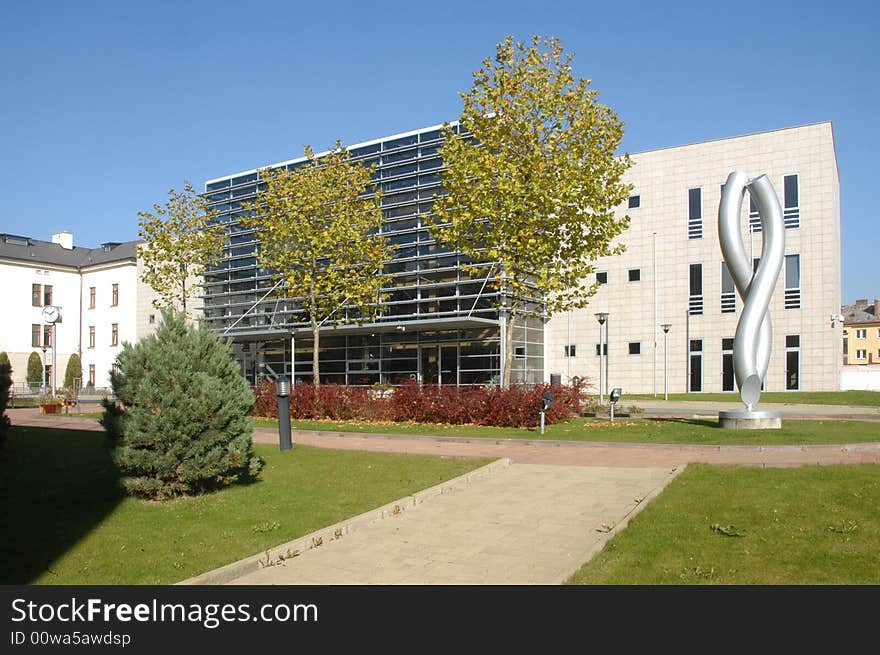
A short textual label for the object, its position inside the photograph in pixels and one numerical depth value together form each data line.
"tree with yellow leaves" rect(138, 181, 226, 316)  33.12
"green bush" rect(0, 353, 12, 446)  12.96
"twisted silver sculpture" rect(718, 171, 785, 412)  18.60
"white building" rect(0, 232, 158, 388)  58.34
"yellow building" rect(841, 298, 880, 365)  103.50
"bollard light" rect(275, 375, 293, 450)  14.70
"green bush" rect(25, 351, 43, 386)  55.23
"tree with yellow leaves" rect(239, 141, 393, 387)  28.22
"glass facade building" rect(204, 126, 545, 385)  37.84
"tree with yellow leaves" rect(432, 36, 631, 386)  21.20
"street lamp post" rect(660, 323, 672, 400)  39.34
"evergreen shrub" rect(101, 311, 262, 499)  8.88
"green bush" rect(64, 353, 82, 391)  56.25
